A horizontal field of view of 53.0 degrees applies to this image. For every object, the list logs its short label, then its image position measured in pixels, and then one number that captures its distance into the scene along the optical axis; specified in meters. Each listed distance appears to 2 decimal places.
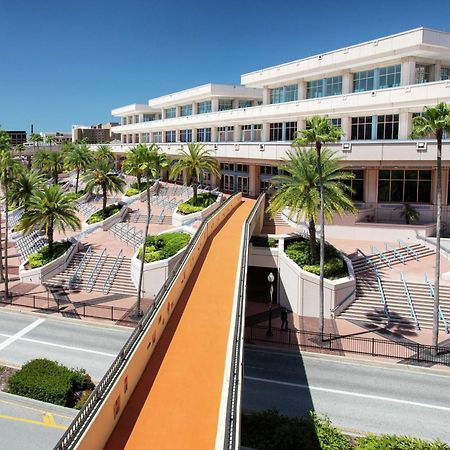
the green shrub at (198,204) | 47.28
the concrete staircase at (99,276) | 34.97
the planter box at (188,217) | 45.53
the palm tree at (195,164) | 48.00
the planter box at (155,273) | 33.19
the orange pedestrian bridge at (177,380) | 10.50
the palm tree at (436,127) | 23.05
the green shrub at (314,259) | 31.22
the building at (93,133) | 175.02
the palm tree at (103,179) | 49.72
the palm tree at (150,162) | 30.16
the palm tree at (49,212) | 37.81
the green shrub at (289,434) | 14.99
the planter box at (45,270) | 36.75
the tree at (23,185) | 43.66
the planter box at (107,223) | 48.91
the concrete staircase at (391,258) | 34.78
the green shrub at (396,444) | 14.23
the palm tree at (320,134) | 25.56
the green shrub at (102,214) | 50.44
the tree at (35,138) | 129.02
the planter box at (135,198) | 60.01
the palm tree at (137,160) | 30.78
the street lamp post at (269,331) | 27.28
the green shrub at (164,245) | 34.38
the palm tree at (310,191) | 30.88
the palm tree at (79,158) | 64.94
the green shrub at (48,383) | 19.28
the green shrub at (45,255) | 37.91
